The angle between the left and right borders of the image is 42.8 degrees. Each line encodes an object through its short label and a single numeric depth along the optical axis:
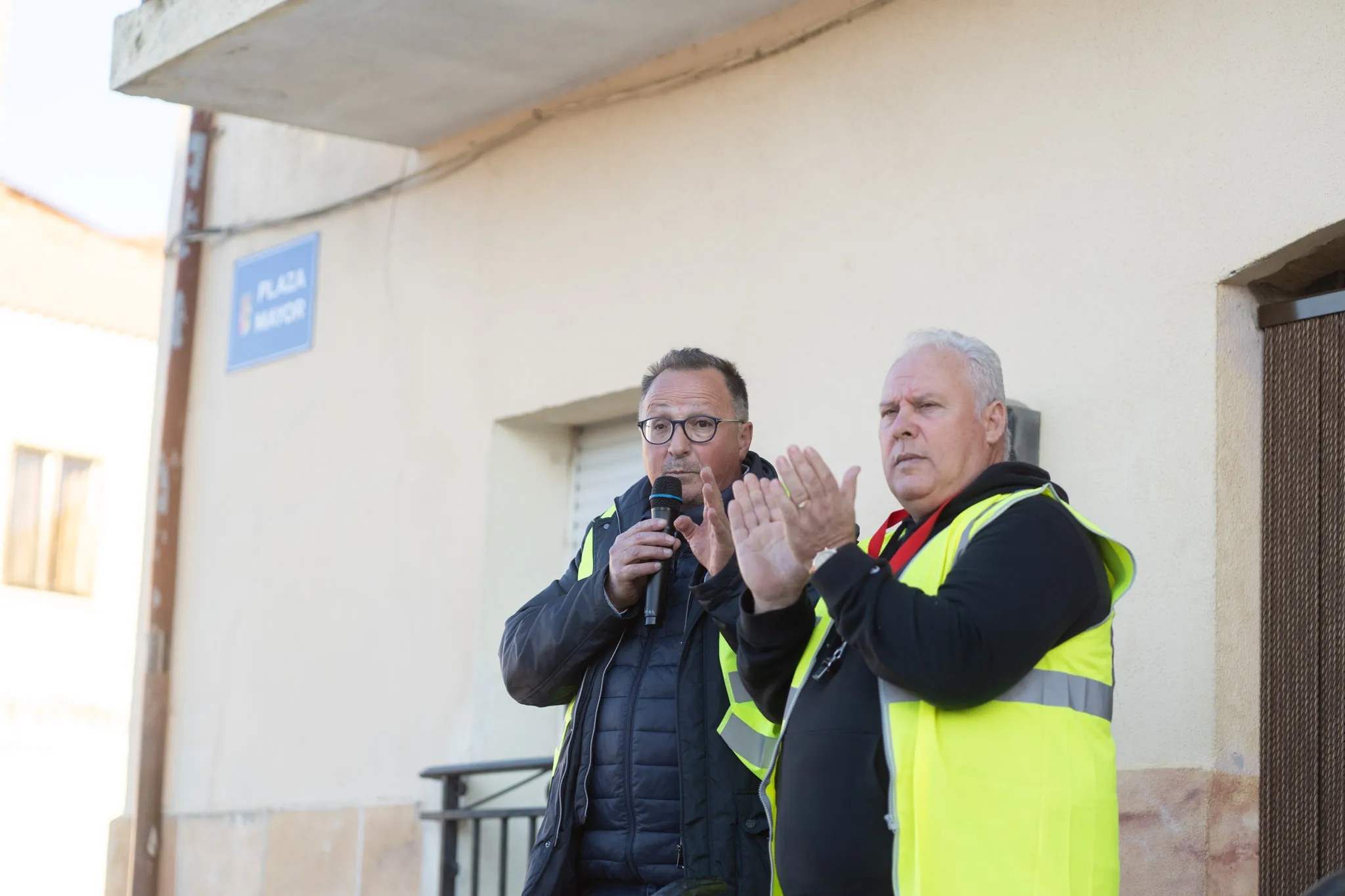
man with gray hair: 2.70
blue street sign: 7.45
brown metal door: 3.95
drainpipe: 7.66
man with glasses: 3.35
